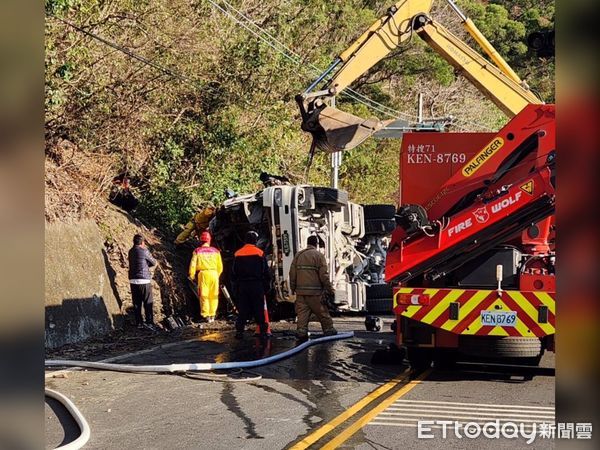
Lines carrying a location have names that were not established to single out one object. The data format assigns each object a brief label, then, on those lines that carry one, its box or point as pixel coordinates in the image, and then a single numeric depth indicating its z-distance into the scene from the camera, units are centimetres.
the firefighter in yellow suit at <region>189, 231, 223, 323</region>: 1498
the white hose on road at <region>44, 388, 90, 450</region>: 624
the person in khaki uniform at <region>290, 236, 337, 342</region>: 1248
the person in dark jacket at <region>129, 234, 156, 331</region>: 1413
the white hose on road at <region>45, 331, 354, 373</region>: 966
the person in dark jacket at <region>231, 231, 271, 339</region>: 1289
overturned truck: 1450
